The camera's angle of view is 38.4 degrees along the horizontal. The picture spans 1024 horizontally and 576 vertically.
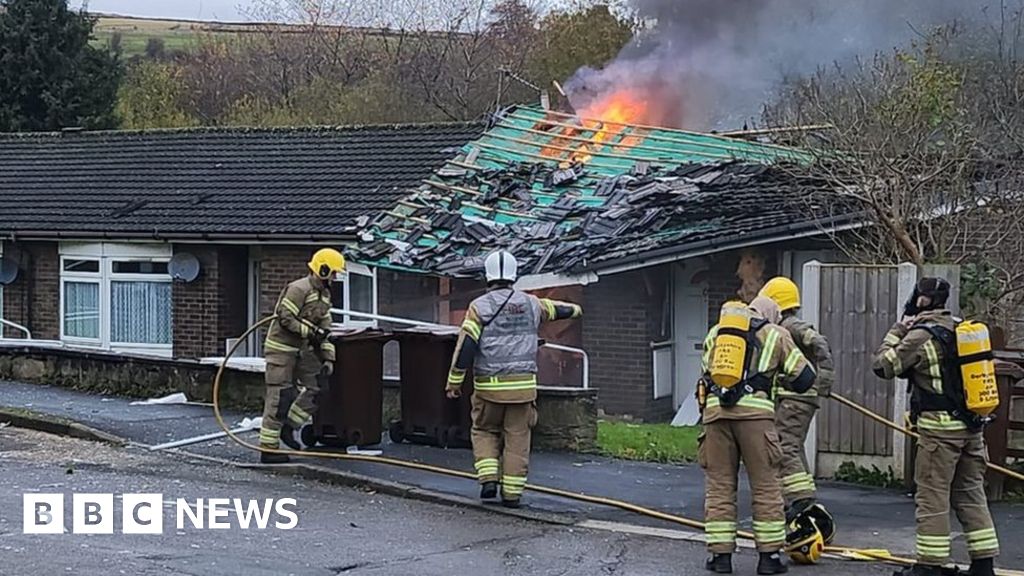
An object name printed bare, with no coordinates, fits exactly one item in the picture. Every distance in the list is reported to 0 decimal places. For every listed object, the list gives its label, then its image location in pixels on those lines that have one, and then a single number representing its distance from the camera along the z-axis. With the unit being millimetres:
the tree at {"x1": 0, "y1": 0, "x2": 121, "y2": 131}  37344
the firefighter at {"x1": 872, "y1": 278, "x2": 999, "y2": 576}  8203
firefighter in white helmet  10258
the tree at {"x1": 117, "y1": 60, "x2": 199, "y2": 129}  42250
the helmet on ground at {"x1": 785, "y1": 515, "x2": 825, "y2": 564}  8633
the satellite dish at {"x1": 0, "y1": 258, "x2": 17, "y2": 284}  23625
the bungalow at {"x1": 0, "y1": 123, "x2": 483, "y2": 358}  21094
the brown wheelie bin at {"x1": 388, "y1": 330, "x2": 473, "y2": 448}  12758
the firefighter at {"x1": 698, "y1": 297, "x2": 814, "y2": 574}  8305
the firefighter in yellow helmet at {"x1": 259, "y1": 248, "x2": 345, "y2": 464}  12039
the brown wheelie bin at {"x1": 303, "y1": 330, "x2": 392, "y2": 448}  12477
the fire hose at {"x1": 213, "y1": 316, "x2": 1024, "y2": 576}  8836
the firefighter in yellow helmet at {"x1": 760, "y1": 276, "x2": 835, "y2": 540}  9086
